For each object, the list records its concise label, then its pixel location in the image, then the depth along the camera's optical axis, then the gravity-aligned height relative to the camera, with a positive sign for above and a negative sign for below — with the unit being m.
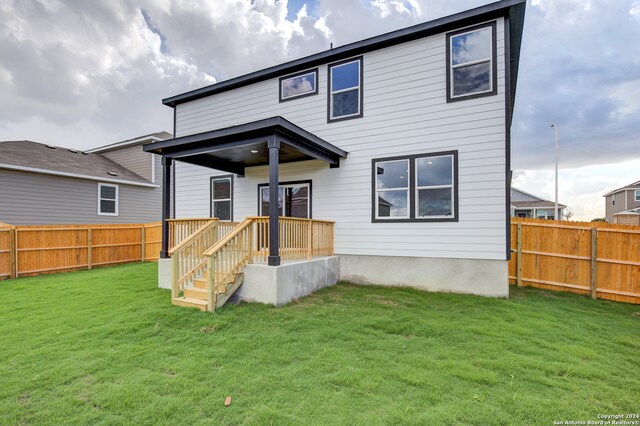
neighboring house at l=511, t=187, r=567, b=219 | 31.45 +0.56
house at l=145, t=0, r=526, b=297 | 6.41 +1.45
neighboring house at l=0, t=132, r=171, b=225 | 11.22 +1.21
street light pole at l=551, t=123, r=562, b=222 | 20.34 +5.67
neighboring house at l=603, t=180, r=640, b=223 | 26.72 +1.24
